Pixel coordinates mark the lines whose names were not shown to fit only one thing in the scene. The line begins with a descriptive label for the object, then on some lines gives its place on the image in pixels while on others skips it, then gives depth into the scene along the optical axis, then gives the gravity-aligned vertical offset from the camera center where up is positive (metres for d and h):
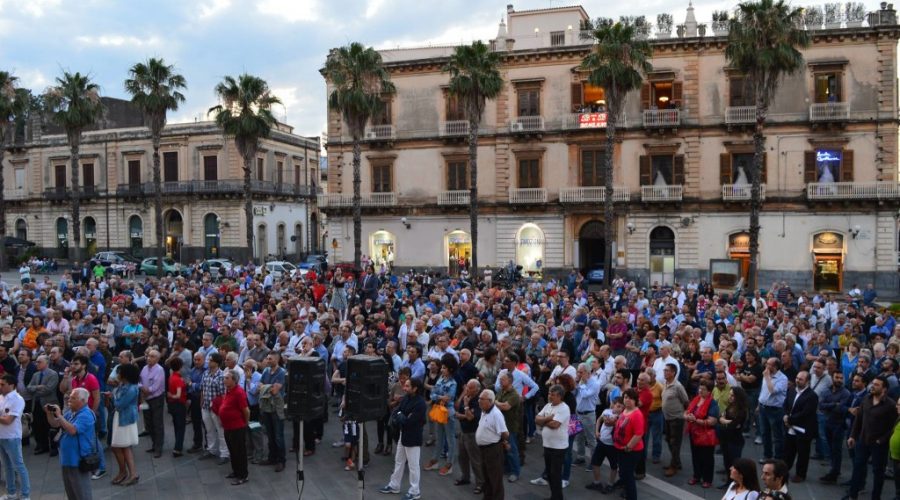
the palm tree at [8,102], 43.16 +8.72
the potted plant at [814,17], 34.25 +10.68
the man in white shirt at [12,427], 8.94 -2.39
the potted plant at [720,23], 35.66 +10.85
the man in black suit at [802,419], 9.68 -2.57
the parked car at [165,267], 42.59 -1.68
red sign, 36.78 +6.15
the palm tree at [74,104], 41.72 +8.32
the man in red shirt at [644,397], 9.86 -2.30
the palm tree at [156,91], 38.47 +8.36
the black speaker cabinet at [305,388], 8.40 -1.79
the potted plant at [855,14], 34.03 +10.73
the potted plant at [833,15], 34.25 +10.76
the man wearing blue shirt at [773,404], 10.29 -2.51
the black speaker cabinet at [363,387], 8.20 -1.74
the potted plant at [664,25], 36.22 +10.94
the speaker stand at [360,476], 8.37 -2.86
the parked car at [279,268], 34.55 -1.50
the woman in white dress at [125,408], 9.84 -2.37
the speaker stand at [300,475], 8.54 -2.93
